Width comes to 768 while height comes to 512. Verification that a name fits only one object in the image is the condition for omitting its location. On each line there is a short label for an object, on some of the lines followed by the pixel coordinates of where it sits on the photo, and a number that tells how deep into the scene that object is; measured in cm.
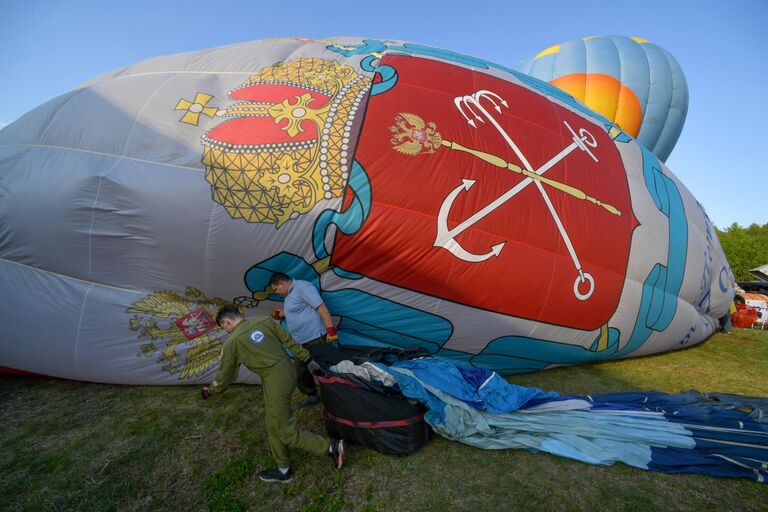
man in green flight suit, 279
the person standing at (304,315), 359
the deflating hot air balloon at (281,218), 364
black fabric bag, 304
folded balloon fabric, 307
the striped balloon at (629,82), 1143
